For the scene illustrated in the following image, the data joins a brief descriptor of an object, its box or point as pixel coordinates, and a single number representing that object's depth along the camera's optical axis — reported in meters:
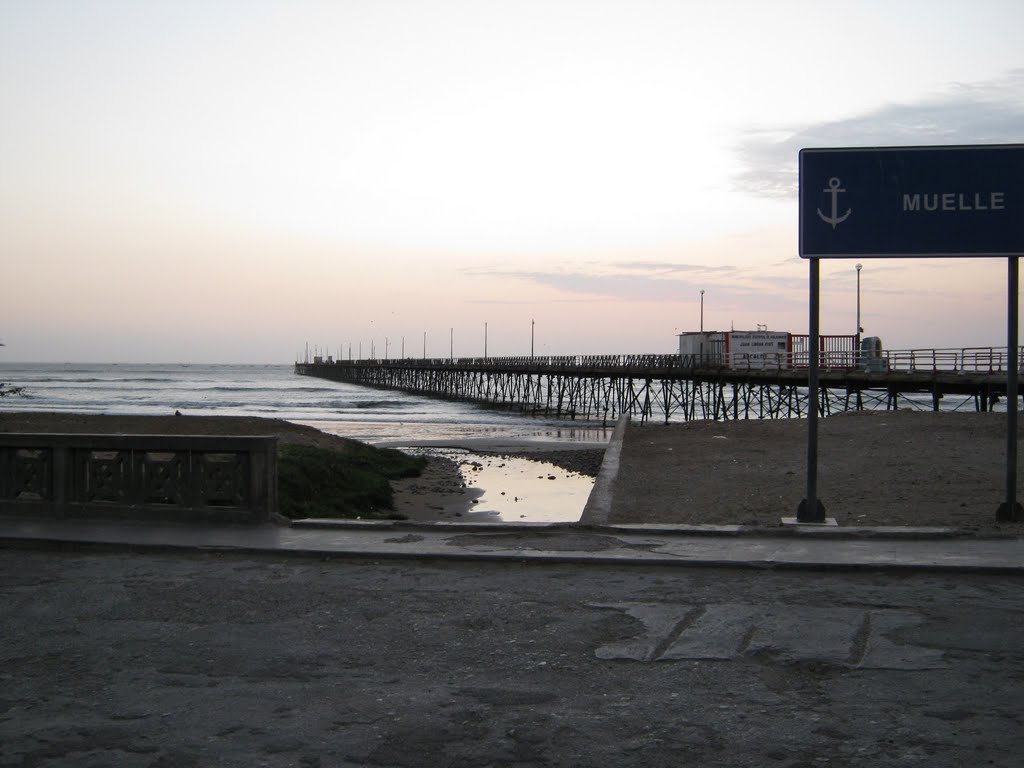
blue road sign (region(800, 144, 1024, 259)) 9.52
